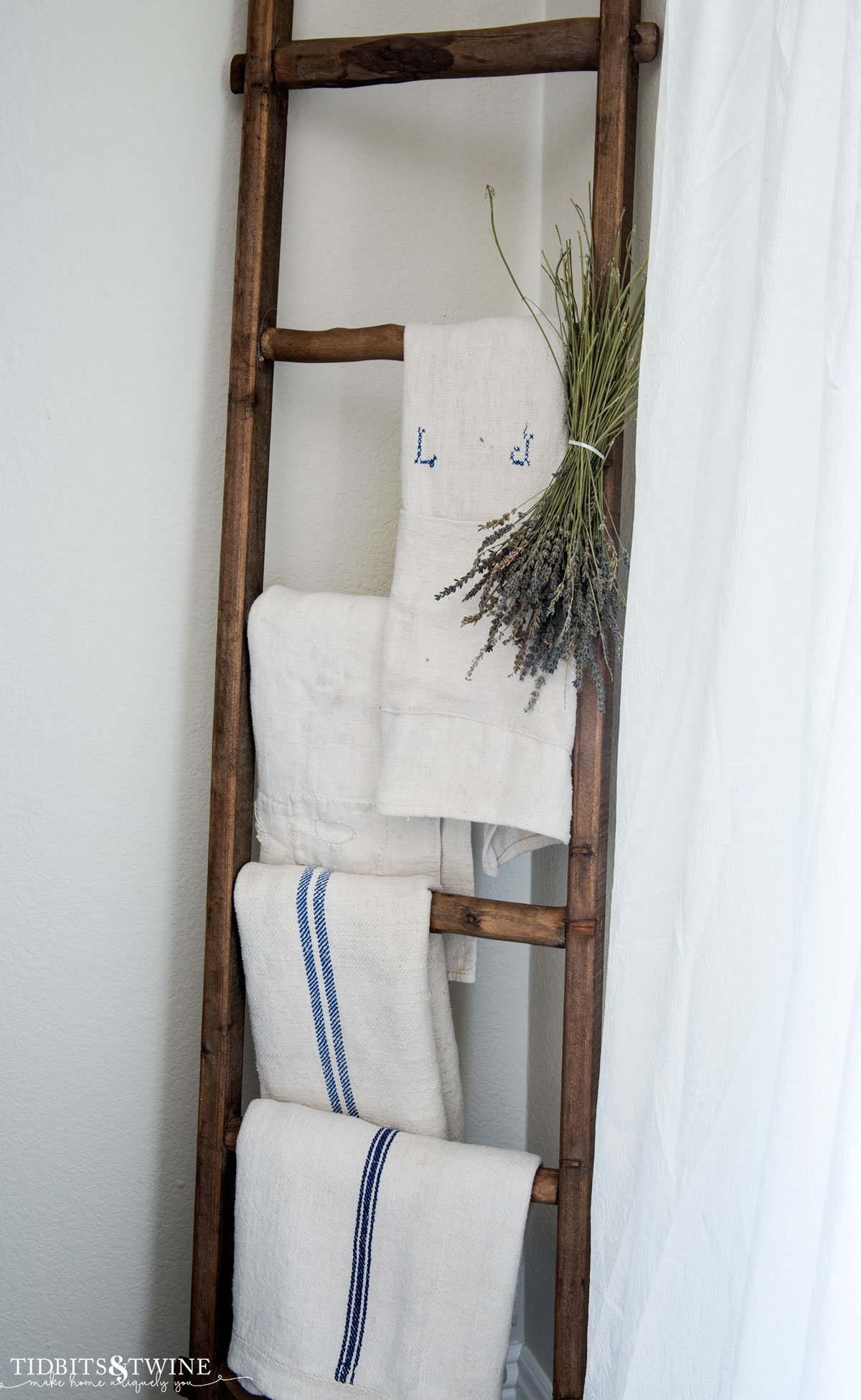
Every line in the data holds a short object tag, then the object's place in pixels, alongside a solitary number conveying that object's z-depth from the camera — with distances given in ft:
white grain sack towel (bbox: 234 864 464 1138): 3.25
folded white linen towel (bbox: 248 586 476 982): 3.38
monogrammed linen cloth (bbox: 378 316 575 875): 3.12
